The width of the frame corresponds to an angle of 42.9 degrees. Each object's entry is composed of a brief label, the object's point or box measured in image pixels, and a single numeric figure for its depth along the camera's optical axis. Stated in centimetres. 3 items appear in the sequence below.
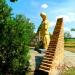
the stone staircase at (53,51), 523
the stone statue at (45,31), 632
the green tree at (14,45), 501
